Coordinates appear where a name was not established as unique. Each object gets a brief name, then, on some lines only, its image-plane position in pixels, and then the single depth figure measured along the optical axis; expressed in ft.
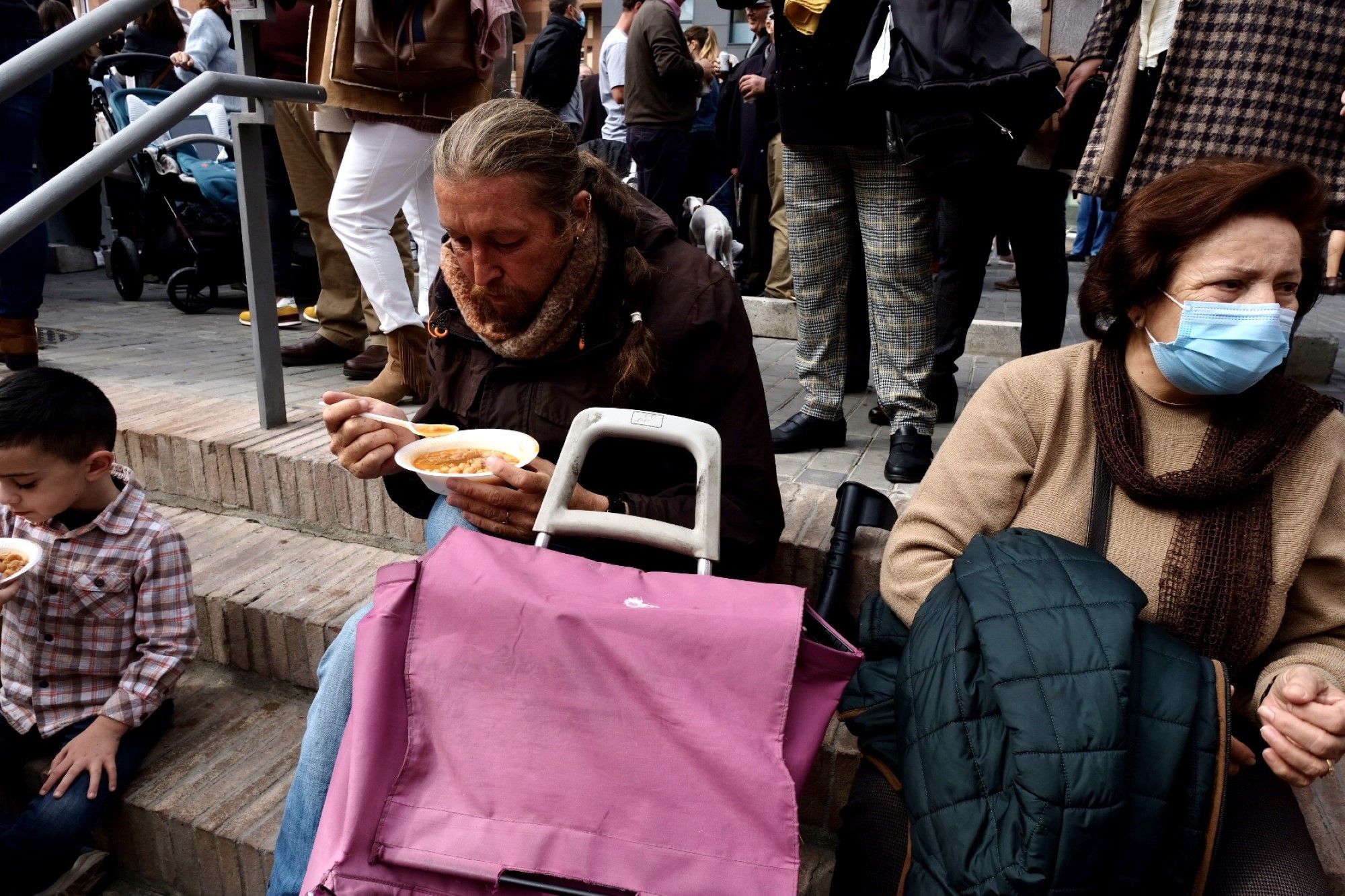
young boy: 6.30
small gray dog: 17.30
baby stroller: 18.12
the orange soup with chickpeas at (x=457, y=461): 5.05
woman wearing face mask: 4.65
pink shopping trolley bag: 3.58
